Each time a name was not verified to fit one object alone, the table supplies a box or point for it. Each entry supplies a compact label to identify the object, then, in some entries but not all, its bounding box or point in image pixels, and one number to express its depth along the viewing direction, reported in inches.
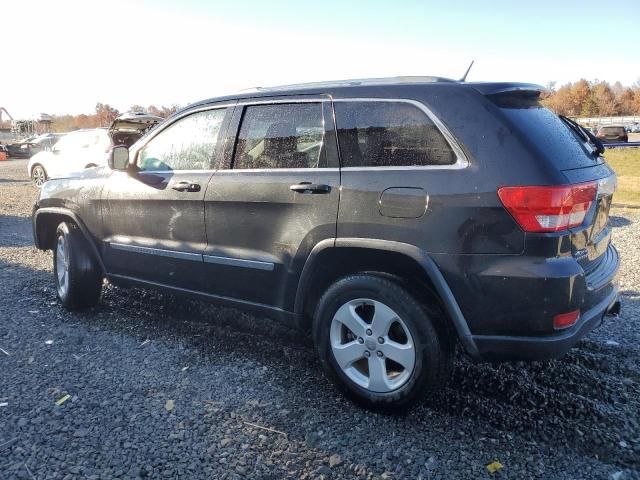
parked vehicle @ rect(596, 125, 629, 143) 966.4
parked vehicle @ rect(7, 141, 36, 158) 1234.6
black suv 103.2
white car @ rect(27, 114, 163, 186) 483.5
